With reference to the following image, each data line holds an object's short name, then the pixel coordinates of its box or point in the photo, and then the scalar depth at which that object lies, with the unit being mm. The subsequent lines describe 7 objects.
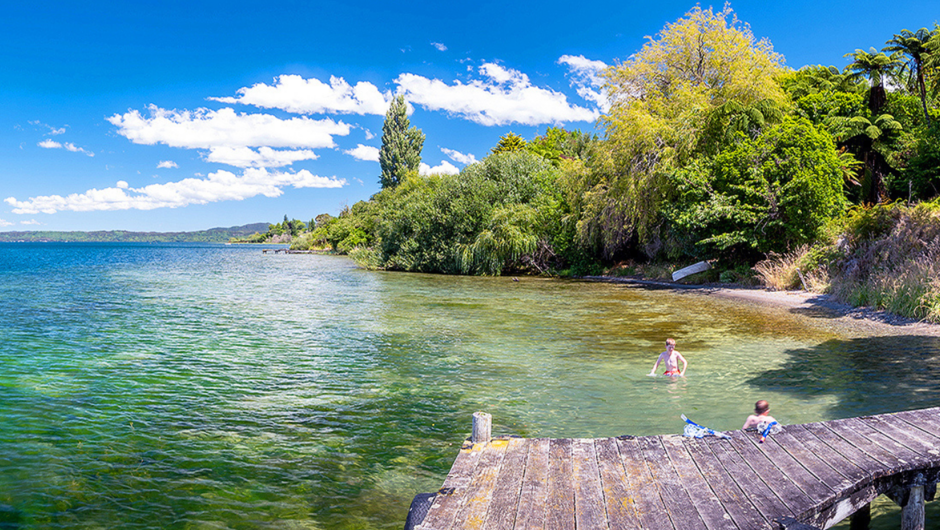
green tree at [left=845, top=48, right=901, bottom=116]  32375
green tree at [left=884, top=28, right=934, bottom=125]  30458
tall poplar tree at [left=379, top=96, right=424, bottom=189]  81250
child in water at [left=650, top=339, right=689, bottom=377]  11023
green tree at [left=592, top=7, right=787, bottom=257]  30734
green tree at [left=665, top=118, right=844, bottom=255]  25969
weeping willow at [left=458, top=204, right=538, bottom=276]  39156
